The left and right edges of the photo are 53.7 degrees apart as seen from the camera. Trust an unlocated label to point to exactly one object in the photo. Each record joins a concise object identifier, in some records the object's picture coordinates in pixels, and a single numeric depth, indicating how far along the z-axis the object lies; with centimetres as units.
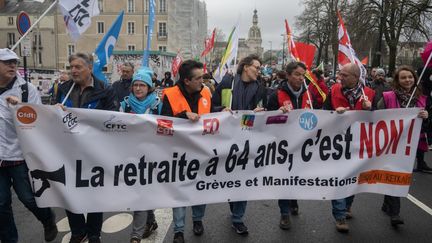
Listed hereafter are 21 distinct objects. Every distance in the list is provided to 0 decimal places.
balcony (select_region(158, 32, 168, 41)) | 6450
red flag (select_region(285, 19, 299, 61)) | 662
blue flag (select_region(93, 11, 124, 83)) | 515
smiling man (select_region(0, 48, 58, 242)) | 380
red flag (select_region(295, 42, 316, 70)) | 658
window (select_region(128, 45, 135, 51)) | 6606
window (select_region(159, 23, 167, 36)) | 6456
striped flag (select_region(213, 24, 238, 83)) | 634
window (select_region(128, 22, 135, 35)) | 6606
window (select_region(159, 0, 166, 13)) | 6431
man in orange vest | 438
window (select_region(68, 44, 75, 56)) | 6860
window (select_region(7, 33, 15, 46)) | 7562
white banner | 390
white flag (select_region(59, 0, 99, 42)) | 463
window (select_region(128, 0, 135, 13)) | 6596
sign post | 1078
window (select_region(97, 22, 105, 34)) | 6712
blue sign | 1084
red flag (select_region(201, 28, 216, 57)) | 1391
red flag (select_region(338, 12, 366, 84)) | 533
